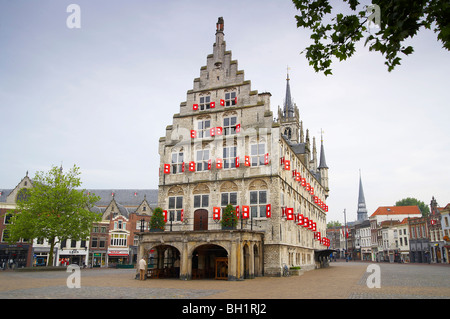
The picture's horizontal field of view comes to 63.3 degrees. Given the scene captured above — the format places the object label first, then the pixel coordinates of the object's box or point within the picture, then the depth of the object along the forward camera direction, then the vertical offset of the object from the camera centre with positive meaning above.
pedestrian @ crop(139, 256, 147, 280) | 24.56 -1.59
